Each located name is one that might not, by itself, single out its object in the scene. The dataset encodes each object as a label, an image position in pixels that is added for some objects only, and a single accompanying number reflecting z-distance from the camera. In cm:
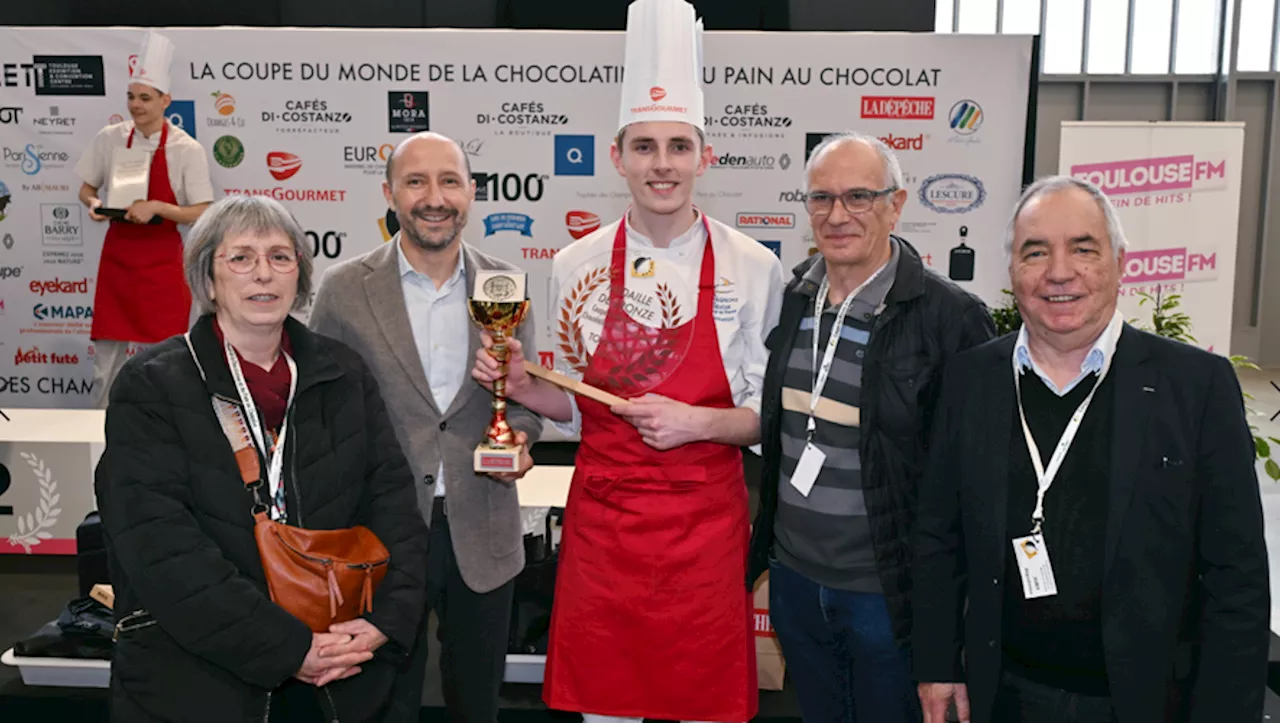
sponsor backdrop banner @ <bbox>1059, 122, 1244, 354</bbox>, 639
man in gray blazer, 221
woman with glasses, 175
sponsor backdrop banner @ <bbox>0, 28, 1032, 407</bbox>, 586
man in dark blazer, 160
